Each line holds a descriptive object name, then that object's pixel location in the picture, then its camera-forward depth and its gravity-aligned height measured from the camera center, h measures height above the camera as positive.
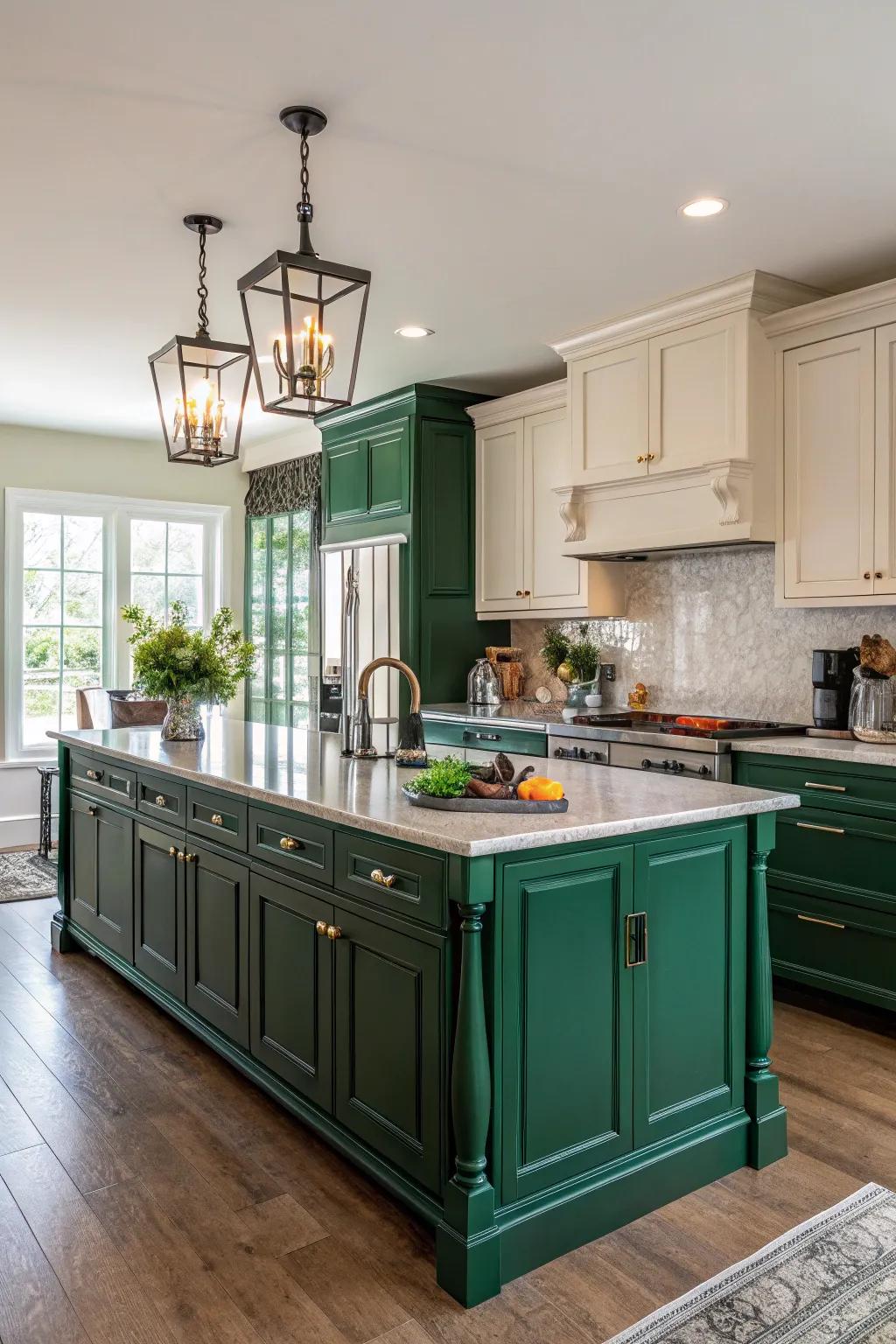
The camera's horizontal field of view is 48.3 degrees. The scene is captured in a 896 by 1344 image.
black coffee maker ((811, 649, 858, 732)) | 3.92 -0.10
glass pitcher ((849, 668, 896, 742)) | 3.66 -0.19
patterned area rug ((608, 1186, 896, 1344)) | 1.88 -1.27
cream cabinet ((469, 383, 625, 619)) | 5.07 +0.73
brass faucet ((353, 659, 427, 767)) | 3.02 -0.24
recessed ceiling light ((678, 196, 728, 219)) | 3.20 +1.46
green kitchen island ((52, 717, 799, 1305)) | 2.01 -0.77
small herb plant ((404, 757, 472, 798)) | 2.31 -0.29
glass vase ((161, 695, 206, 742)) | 3.91 -0.26
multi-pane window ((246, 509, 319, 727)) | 6.97 +0.26
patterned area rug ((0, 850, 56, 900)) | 5.31 -1.27
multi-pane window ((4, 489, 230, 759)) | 6.75 +0.47
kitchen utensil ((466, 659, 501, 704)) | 5.57 -0.17
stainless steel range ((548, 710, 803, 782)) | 3.77 -0.34
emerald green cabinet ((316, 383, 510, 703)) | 5.54 +0.78
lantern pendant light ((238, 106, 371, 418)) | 2.37 +0.83
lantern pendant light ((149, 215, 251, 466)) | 3.00 +0.82
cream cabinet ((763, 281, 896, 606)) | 3.59 +0.77
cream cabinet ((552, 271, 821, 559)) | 3.90 +0.96
